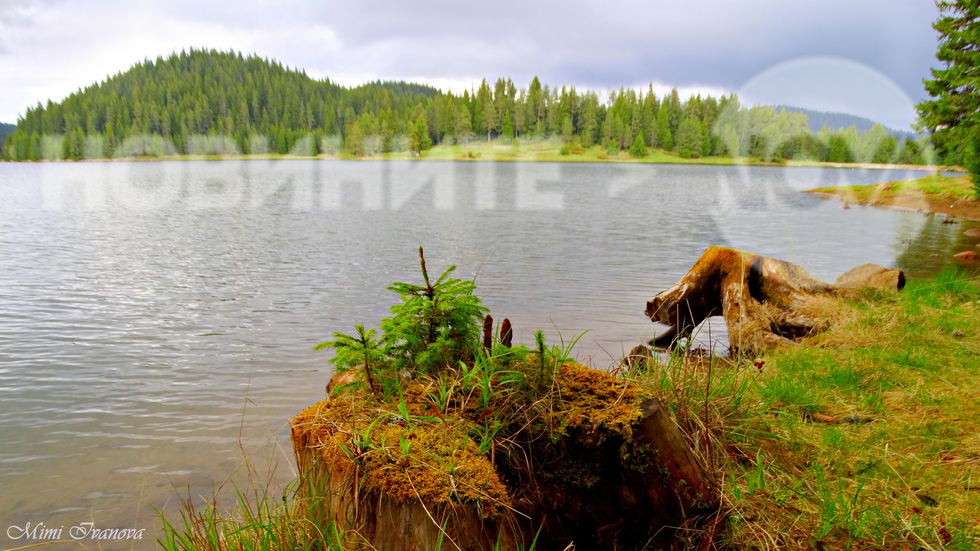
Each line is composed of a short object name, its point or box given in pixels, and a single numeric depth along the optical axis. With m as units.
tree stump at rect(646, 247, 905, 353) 9.24
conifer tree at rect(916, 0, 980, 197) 28.53
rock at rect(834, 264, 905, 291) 10.23
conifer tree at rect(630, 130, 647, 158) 152.50
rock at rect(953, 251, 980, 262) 18.05
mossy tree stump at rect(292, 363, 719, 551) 2.55
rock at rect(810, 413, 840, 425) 4.74
